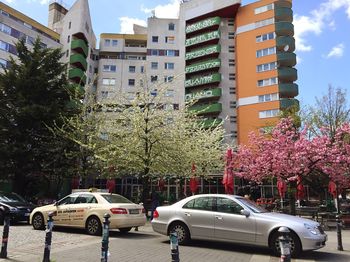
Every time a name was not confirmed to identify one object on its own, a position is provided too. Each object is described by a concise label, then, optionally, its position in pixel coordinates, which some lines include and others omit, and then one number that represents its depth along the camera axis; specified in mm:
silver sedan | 9750
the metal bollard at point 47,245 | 7516
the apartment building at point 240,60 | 54156
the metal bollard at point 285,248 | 5319
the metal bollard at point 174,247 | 5438
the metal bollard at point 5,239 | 8633
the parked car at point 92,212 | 13094
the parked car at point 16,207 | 16531
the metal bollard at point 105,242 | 6762
